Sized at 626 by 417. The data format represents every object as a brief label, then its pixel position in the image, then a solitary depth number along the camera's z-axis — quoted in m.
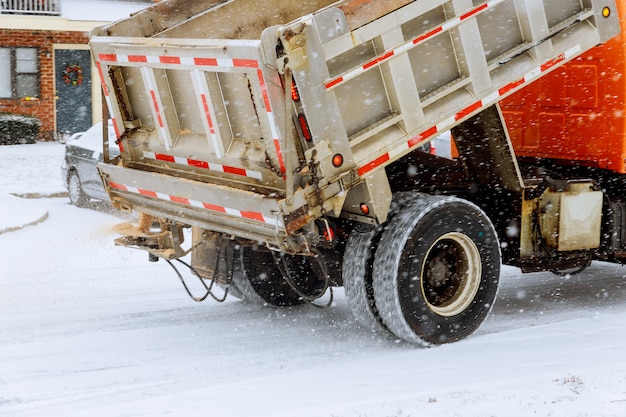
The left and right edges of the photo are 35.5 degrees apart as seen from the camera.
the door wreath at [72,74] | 26.94
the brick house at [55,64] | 25.39
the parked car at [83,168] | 13.41
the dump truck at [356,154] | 5.63
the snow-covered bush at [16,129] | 25.00
